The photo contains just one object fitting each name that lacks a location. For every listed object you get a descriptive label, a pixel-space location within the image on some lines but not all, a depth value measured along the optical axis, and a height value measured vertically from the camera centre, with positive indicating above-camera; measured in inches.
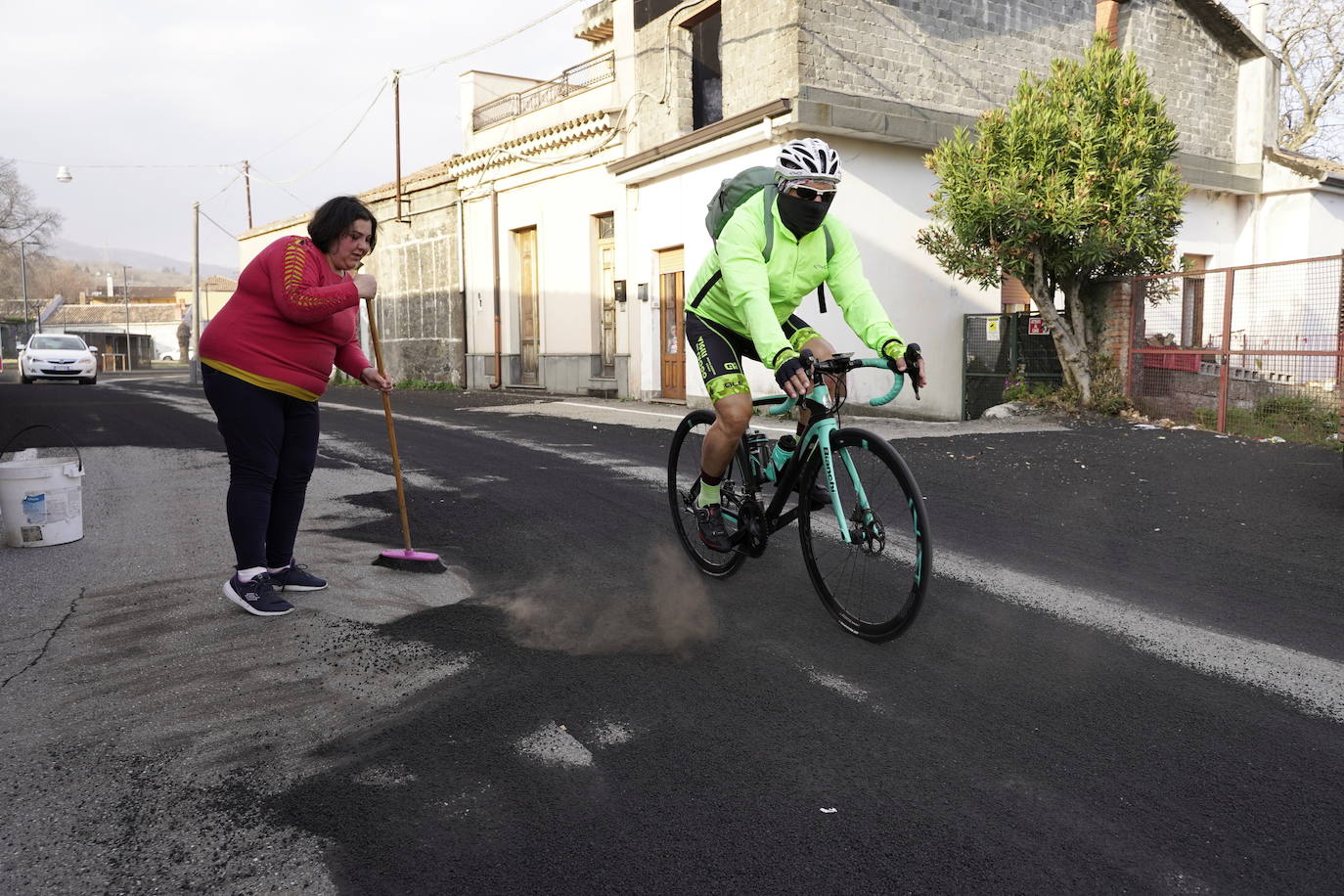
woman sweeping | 163.9 +0.9
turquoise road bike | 144.4 -23.8
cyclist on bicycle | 154.9 +12.9
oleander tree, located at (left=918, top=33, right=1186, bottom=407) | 472.1 +95.5
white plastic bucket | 216.5 -29.8
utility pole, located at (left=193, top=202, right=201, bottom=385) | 1291.8 +128.3
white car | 1079.0 +9.9
